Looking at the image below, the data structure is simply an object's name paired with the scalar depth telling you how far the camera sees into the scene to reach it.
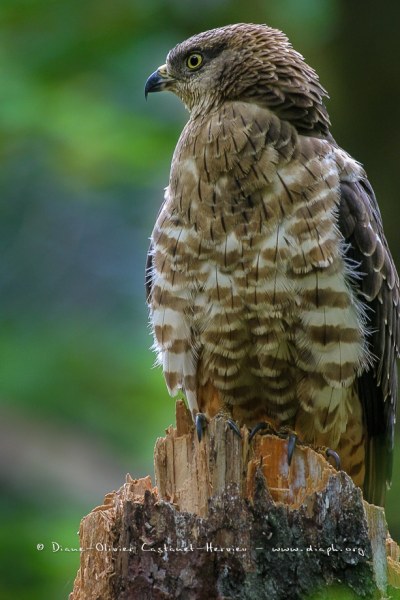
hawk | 9.62
